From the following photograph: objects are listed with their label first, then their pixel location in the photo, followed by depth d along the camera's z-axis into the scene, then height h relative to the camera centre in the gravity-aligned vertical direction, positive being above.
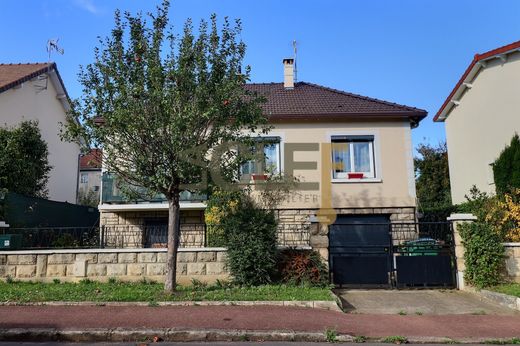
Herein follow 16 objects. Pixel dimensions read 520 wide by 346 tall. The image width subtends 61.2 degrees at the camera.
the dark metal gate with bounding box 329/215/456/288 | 11.04 -0.63
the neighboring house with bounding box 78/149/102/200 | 34.38 +5.42
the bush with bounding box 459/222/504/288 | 10.26 -0.31
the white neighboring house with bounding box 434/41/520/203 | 16.88 +5.38
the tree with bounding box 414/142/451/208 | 27.89 +4.18
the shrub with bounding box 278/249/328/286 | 10.22 -0.63
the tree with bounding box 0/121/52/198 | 14.45 +2.85
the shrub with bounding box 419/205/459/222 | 17.88 +1.17
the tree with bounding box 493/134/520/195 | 15.30 +2.64
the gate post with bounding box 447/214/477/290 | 10.79 -0.14
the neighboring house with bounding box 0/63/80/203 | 18.64 +6.06
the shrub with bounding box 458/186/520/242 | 10.85 +0.65
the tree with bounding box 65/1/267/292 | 8.82 +2.63
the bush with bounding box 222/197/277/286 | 9.97 -0.12
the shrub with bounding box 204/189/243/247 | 10.96 +0.87
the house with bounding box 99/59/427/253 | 15.02 +2.52
